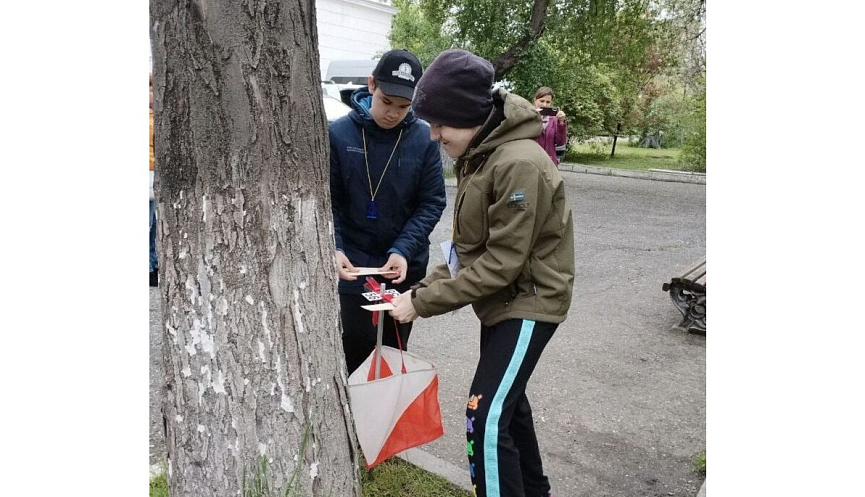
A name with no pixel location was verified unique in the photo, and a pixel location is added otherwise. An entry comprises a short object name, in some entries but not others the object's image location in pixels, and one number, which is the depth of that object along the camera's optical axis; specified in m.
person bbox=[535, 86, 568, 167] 8.14
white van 19.84
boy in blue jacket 2.96
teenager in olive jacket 2.25
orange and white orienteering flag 2.57
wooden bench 5.32
